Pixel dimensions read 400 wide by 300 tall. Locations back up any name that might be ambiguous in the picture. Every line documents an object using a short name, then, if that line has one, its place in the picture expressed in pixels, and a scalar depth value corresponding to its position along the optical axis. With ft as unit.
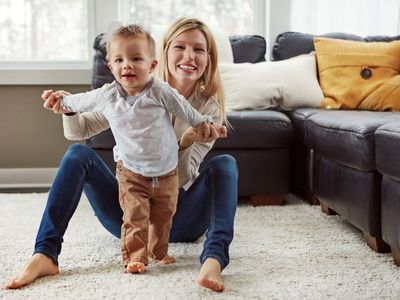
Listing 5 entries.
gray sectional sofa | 5.67
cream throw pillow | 9.24
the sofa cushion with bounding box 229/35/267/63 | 10.33
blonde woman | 4.96
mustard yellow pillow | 9.19
